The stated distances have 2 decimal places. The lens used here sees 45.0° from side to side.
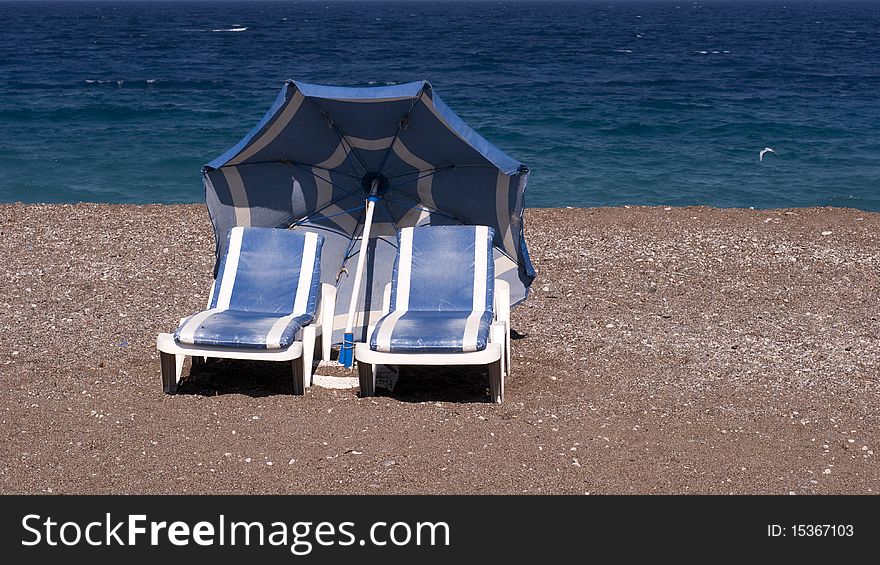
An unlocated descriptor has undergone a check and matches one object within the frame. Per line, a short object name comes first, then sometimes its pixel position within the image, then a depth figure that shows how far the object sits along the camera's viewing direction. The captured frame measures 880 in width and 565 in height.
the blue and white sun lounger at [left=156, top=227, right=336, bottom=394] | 6.68
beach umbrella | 7.36
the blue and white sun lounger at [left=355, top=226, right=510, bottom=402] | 6.56
